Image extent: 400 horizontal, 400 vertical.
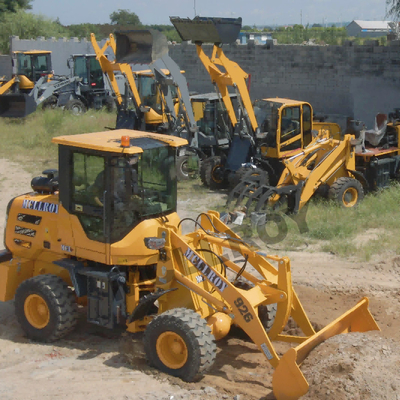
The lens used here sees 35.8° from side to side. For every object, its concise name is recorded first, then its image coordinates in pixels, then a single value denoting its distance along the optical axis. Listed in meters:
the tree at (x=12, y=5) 45.66
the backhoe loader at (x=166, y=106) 12.71
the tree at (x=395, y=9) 18.03
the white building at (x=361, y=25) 64.26
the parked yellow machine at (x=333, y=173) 11.23
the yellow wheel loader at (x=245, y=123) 12.77
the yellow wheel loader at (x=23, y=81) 20.31
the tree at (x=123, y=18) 64.69
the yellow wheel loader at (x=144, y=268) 5.87
